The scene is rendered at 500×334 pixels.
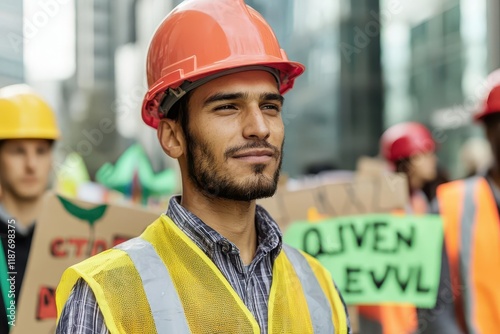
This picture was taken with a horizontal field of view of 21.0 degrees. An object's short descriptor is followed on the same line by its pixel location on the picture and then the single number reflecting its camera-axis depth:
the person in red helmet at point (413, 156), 11.16
